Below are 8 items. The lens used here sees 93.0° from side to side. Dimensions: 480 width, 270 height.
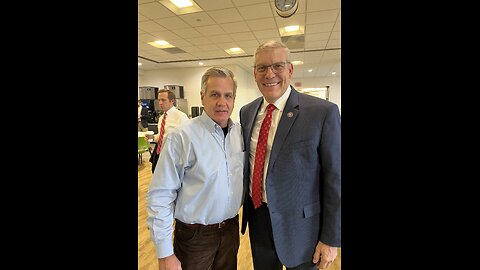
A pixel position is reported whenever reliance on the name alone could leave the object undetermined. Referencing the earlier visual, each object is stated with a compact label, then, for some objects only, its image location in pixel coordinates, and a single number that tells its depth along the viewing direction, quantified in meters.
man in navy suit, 1.16
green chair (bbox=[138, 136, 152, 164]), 6.31
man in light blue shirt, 1.18
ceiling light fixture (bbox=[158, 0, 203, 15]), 3.98
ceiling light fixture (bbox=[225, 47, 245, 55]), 7.00
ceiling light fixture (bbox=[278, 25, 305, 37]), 5.16
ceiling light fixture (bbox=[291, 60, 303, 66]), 9.15
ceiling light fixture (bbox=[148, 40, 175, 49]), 6.31
